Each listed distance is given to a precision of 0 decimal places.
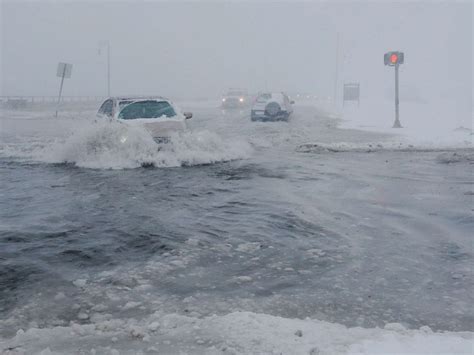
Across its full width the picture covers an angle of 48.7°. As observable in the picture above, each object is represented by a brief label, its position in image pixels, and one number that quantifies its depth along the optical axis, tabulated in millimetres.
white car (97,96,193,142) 11578
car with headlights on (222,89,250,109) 45562
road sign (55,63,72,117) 29177
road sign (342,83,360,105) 38219
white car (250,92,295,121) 26984
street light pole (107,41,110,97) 50812
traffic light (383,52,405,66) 20688
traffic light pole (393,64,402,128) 20747
